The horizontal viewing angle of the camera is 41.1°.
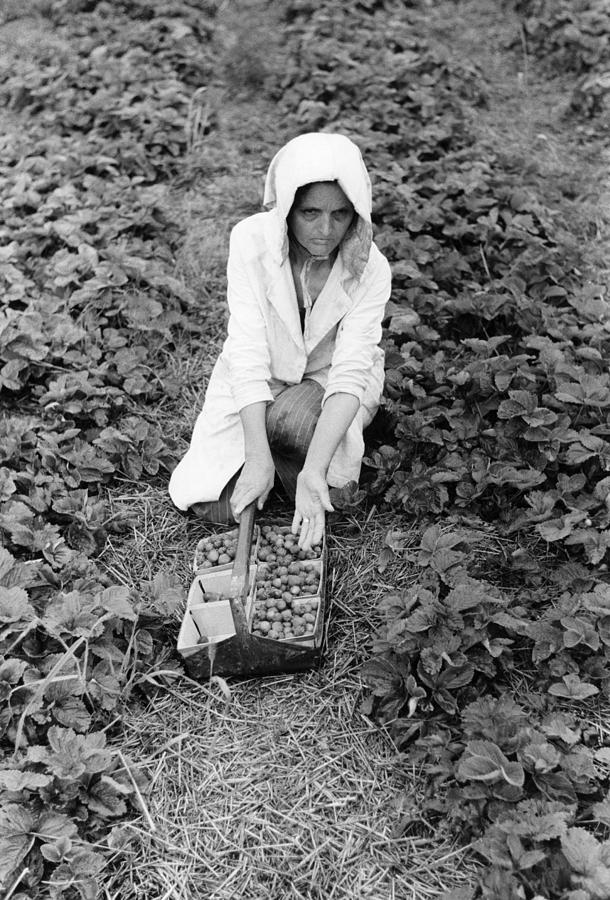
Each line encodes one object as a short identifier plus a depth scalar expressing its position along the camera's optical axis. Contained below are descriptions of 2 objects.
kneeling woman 2.28
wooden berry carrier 2.19
